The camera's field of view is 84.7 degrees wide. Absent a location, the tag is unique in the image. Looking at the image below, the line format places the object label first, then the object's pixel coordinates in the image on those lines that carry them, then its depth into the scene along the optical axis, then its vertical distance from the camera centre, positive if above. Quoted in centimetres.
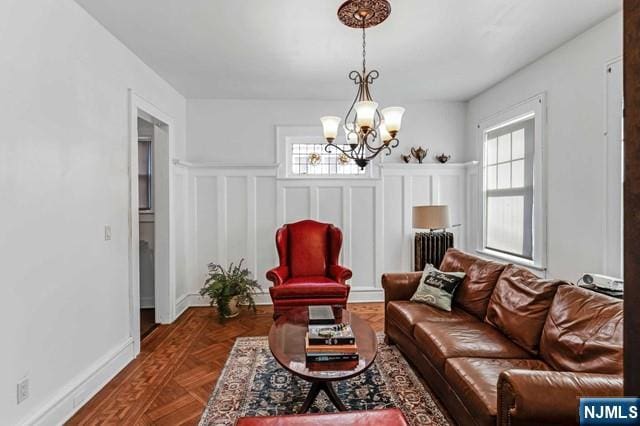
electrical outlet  190 -97
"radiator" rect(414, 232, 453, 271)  465 -48
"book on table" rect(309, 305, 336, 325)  245 -77
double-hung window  355 +29
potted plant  412 -95
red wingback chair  350 -66
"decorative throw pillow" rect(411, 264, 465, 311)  299 -68
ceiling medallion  235 +139
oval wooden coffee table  185 -84
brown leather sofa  143 -77
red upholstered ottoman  142 -86
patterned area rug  224 -127
